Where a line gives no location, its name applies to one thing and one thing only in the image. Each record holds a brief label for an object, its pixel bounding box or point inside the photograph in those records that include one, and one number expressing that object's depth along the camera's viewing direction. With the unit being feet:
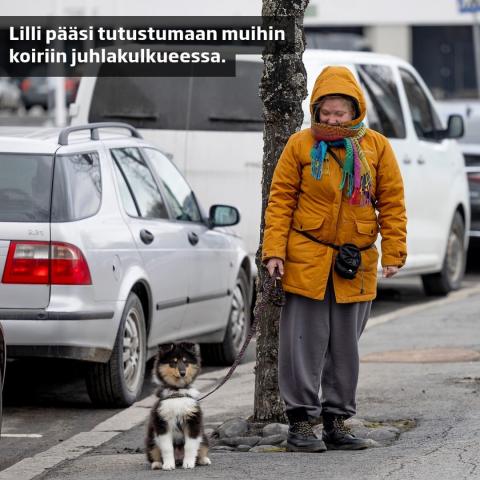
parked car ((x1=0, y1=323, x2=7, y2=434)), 48.24
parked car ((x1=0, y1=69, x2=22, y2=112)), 327.47
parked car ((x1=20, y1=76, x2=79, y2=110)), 332.39
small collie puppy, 46.83
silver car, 57.06
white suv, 83.46
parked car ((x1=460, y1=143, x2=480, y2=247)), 111.65
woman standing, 46.52
